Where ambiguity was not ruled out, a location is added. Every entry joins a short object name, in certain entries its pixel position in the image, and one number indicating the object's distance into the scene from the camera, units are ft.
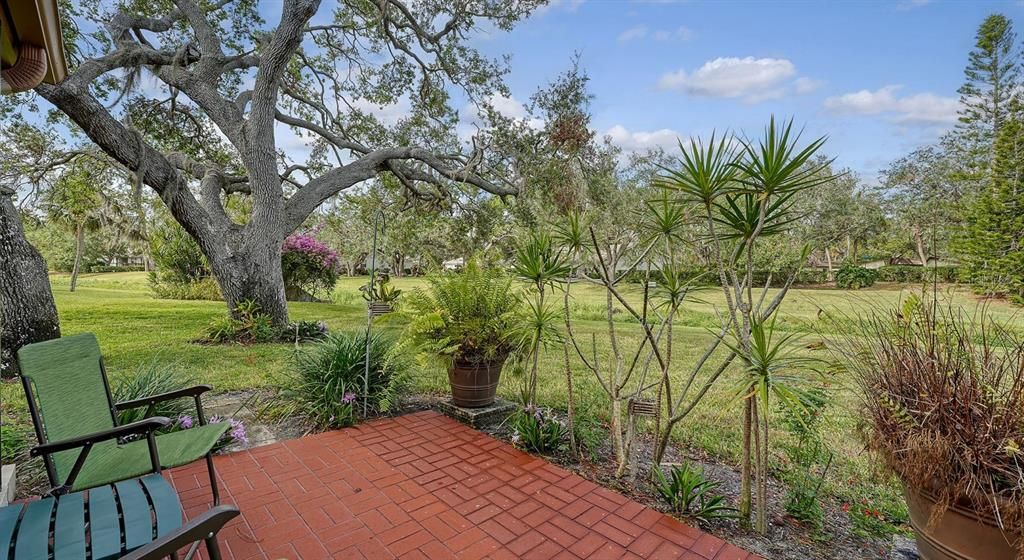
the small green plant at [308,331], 24.50
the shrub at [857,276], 56.33
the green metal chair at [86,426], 6.74
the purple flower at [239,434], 11.10
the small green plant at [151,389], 10.94
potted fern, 12.53
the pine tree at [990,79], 52.47
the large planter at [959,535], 5.75
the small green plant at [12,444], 9.61
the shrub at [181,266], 43.14
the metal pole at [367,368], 12.98
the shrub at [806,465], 8.35
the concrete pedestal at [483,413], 12.76
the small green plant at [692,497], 8.29
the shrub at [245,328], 23.57
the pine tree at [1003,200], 37.40
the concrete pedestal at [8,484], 7.74
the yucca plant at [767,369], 6.61
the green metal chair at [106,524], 4.54
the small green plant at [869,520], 8.45
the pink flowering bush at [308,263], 40.55
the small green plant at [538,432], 11.25
